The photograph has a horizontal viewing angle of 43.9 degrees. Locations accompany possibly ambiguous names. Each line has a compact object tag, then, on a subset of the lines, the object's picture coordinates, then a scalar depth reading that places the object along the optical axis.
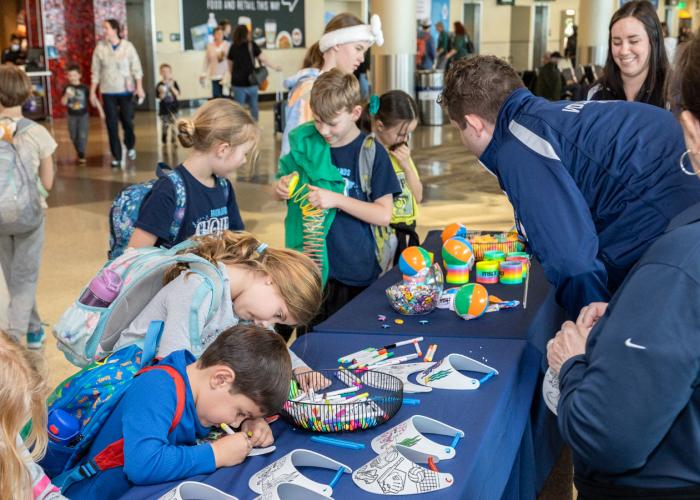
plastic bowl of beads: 2.83
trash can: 15.35
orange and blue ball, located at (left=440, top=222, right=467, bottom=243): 3.69
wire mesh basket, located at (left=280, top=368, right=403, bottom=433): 1.92
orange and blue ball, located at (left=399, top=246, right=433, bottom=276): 2.92
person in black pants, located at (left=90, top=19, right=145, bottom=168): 10.44
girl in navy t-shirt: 2.94
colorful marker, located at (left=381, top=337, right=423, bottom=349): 2.52
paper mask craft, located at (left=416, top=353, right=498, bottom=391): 2.20
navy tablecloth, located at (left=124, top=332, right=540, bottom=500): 1.74
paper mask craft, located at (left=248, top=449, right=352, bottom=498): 1.65
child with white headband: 4.10
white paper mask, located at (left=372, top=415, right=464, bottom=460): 1.82
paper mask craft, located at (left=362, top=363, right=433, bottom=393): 2.19
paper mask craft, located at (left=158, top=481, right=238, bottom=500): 1.61
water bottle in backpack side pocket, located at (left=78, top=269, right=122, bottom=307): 2.31
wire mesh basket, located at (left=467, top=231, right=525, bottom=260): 3.43
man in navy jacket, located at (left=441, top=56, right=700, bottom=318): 2.25
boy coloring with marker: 1.77
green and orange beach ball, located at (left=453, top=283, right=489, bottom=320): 2.77
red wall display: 16.77
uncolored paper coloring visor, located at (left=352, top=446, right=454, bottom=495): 1.66
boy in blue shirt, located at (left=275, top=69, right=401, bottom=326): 3.43
